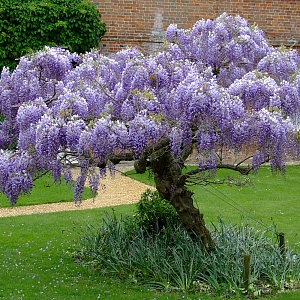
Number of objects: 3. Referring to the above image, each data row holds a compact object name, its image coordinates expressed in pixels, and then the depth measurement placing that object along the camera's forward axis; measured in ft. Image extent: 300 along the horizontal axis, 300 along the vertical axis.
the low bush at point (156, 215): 27.12
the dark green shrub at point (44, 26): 51.49
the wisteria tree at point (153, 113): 19.15
